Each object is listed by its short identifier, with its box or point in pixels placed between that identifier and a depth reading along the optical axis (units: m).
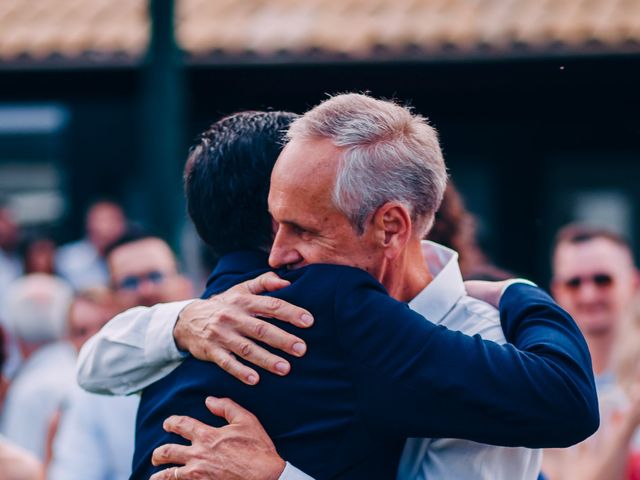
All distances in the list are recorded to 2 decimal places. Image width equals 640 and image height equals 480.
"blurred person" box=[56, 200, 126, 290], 16.28
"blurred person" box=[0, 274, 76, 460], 8.75
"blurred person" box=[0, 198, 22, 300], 17.28
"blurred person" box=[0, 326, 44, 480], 6.08
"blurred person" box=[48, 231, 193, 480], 7.20
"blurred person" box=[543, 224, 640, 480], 6.98
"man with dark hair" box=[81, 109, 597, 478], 3.67
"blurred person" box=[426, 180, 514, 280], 7.39
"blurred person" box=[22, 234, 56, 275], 14.44
